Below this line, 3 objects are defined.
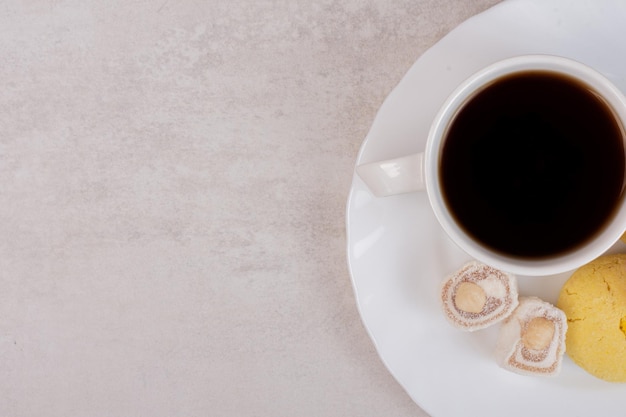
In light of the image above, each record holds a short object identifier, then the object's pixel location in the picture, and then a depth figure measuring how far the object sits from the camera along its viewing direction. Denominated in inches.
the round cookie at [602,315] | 22.9
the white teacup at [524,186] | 21.1
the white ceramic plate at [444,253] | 22.0
